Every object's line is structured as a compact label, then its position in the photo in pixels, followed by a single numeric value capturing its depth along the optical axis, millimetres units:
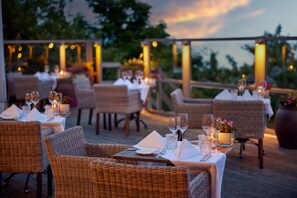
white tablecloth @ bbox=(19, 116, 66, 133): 4840
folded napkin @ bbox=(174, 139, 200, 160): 3314
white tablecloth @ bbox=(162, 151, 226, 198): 3234
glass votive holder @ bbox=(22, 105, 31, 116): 5199
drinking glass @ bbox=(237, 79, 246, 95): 6684
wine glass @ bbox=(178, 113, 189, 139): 3678
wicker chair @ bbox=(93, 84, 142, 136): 7688
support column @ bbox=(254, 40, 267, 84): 7852
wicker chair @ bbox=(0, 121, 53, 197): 4172
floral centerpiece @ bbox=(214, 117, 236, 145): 3705
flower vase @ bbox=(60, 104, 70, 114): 5426
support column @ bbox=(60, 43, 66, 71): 11703
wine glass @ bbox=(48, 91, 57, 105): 5351
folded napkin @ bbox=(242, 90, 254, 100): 6350
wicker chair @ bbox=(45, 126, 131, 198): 3488
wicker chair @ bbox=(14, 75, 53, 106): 9844
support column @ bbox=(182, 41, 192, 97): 9441
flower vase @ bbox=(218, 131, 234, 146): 3705
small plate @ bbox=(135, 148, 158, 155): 3398
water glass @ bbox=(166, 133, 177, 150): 3545
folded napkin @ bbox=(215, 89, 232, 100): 6422
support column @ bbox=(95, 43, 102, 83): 12016
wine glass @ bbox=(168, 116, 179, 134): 3645
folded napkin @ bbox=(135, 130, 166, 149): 3539
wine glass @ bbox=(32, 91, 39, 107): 5398
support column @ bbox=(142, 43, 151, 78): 10344
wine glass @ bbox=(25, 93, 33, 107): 5387
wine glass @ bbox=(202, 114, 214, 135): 3691
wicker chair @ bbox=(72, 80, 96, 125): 8547
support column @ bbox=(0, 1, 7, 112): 5936
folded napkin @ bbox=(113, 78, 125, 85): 8516
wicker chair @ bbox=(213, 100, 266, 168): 5699
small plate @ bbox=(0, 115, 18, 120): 5007
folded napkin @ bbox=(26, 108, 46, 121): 4957
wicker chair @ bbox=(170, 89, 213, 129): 6477
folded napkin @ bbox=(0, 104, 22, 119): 5023
